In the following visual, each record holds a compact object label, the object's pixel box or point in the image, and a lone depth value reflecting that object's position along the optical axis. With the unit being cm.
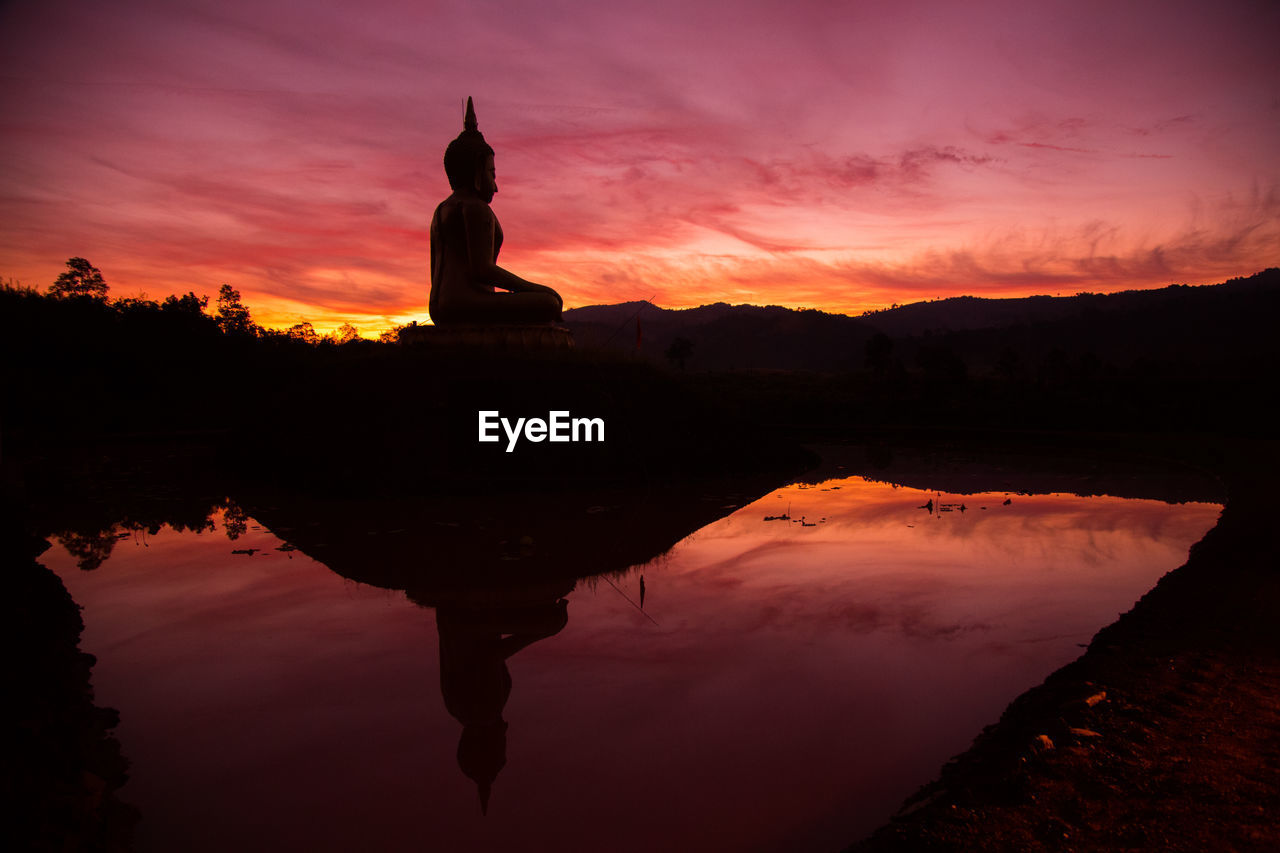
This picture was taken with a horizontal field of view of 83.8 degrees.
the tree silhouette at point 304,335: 4354
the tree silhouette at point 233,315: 4303
